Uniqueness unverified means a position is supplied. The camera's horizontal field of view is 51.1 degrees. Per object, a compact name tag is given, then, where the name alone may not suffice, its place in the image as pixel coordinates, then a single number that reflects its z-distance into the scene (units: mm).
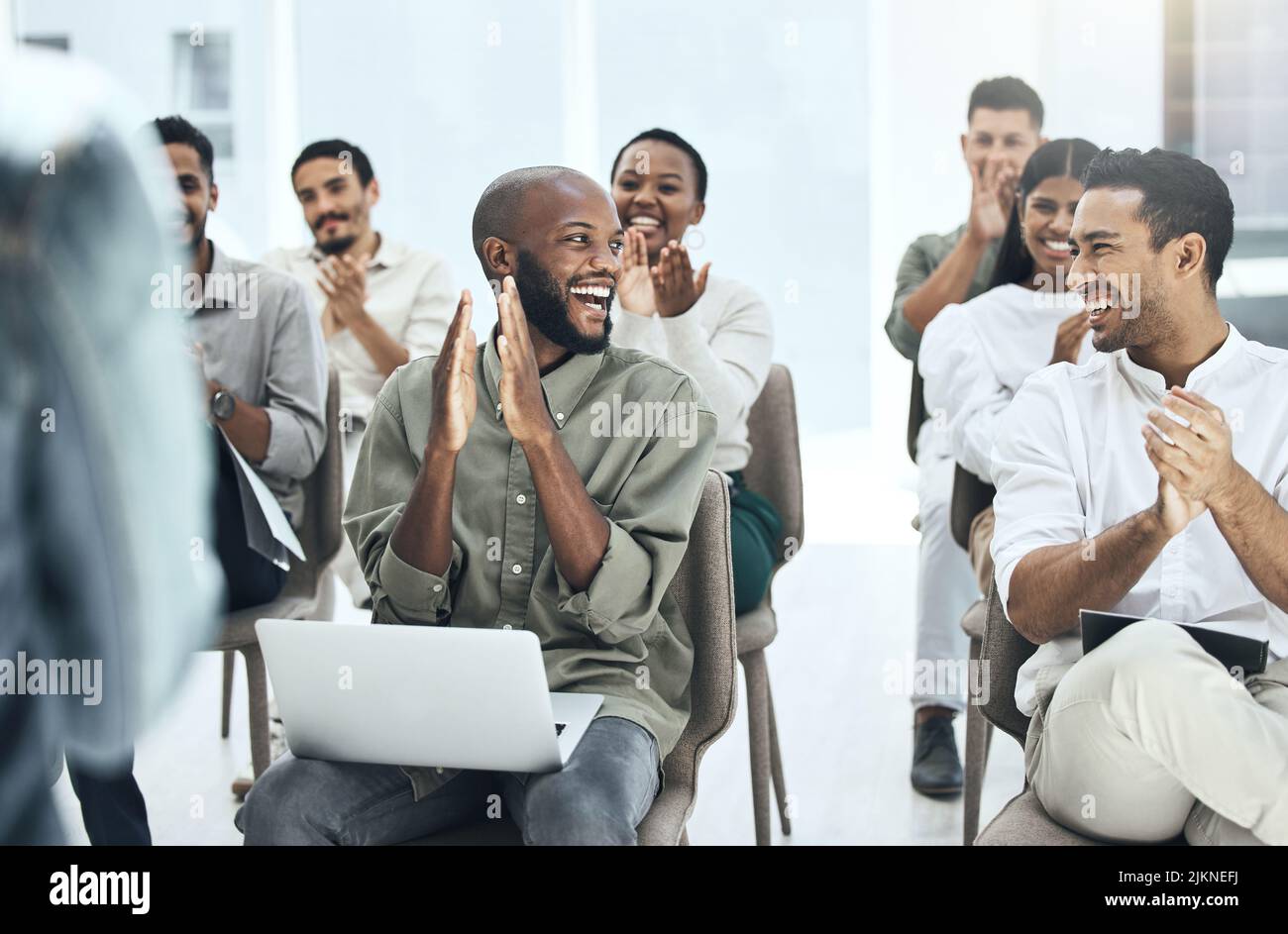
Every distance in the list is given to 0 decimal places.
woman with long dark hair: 2568
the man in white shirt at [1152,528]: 1276
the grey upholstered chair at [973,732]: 2205
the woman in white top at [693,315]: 2393
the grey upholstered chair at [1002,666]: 1607
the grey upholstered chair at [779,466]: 2514
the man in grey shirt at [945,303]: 2818
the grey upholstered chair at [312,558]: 2354
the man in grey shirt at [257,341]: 2467
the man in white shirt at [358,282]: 3389
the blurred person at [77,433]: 1172
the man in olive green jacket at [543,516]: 1456
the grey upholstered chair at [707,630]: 1648
